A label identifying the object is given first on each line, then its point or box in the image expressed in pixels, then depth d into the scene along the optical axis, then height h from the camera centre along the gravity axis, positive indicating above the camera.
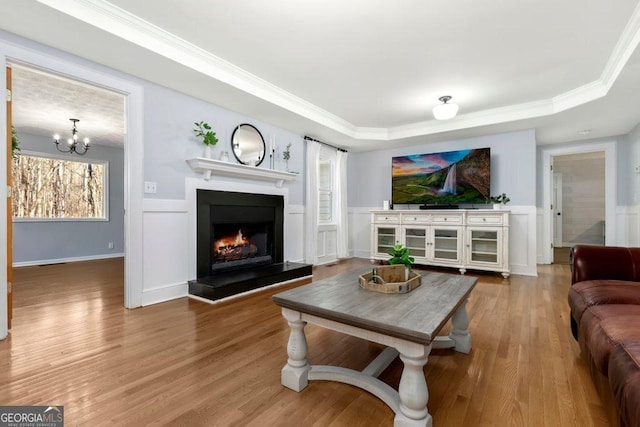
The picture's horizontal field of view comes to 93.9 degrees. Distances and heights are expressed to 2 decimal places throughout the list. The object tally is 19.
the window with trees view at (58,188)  5.24 +0.48
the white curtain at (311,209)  4.78 +0.06
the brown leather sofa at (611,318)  1.00 -0.49
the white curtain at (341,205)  5.56 +0.14
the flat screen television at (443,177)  4.60 +0.58
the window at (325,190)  5.46 +0.42
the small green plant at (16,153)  4.92 +1.00
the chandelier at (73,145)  5.13 +1.28
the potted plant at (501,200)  4.48 +0.19
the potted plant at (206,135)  3.29 +0.86
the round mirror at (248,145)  3.75 +0.89
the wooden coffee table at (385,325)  1.18 -0.49
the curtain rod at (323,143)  4.83 +1.21
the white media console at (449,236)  4.24 -0.37
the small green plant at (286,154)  4.38 +0.86
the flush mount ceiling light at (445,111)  3.42 +1.17
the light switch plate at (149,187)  2.90 +0.25
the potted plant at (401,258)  1.92 -0.29
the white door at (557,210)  7.34 +0.06
